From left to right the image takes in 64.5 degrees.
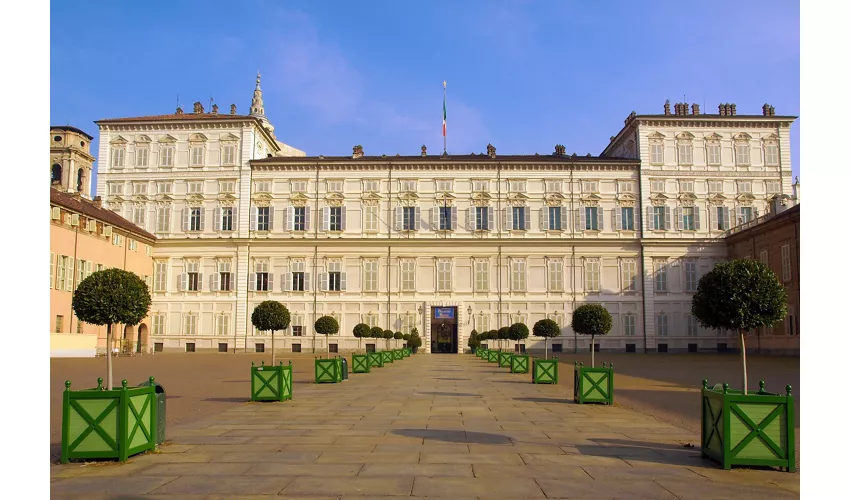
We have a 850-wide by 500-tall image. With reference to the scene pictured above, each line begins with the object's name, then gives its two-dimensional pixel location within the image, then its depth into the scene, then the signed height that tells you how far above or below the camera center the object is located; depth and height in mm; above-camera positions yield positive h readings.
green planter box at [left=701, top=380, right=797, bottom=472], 9055 -1811
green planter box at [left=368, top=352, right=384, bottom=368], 34625 -3294
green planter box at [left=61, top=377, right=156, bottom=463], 9273 -1757
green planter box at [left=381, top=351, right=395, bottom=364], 39906 -3612
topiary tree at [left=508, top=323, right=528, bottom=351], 36078 -1904
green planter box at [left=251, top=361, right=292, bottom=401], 17266 -2223
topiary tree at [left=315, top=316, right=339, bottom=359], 34844 -1474
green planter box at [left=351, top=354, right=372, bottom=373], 29956 -3008
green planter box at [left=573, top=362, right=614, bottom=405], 17031 -2251
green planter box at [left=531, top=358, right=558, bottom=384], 23750 -2667
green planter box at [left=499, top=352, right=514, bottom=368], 34925 -3304
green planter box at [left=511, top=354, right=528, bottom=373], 29830 -2967
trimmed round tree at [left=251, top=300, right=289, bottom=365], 24531 -713
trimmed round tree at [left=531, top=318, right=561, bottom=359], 29109 -1371
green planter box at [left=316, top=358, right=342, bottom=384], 24031 -2663
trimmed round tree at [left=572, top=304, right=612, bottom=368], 22375 -785
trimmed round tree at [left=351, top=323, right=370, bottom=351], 40531 -2074
